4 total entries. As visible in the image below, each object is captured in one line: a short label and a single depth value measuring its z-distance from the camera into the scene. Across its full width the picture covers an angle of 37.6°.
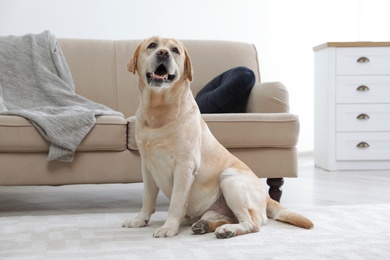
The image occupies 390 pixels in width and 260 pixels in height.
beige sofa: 2.68
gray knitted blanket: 3.17
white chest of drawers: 4.46
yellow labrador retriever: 2.13
